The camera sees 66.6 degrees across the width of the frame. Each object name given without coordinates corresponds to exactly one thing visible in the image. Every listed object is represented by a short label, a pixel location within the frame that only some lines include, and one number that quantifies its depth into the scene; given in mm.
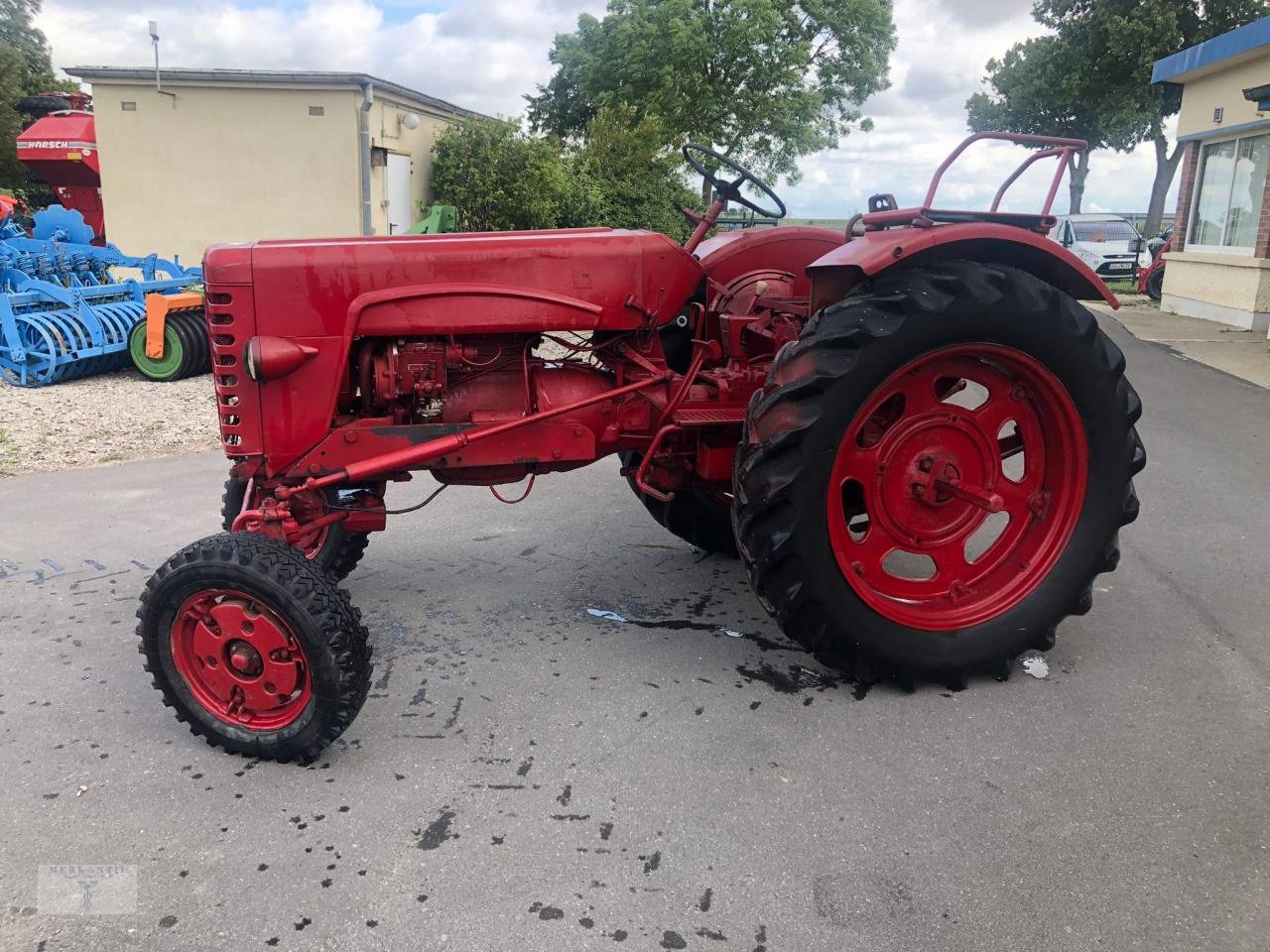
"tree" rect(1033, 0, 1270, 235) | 23734
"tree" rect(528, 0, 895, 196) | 25031
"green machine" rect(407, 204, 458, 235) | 10941
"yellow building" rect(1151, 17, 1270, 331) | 12461
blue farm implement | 8945
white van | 22781
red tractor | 2920
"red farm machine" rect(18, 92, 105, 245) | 16109
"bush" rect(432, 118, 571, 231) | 16625
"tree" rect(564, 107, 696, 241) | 18781
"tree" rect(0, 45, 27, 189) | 27531
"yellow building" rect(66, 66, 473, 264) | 15016
